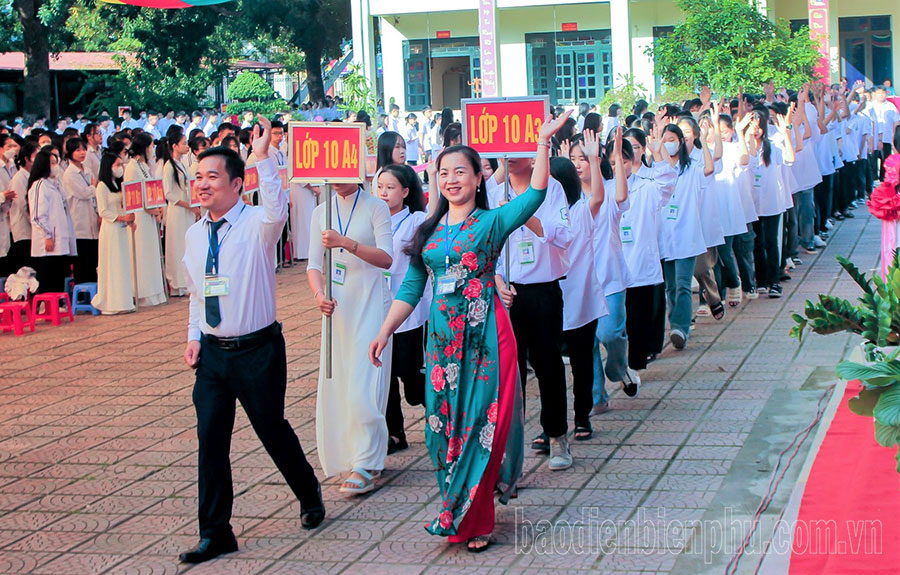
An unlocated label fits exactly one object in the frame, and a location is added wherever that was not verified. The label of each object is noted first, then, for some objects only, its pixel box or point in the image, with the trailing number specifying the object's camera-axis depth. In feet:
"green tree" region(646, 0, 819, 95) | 60.03
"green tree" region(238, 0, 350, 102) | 135.23
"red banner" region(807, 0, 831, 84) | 84.17
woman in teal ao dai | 16.55
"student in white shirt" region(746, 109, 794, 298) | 37.06
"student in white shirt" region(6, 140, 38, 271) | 41.86
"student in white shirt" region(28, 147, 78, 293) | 40.22
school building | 107.45
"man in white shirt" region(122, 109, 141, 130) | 90.92
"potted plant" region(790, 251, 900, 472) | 10.71
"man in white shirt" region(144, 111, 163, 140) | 89.86
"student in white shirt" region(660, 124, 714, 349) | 29.73
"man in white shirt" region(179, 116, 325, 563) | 17.04
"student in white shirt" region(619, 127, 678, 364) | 26.26
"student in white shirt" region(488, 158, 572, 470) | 20.12
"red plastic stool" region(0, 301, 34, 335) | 37.45
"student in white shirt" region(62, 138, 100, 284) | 42.29
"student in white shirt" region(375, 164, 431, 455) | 21.74
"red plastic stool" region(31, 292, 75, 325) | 39.09
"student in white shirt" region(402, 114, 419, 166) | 84.74
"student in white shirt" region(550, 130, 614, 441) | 21.70
